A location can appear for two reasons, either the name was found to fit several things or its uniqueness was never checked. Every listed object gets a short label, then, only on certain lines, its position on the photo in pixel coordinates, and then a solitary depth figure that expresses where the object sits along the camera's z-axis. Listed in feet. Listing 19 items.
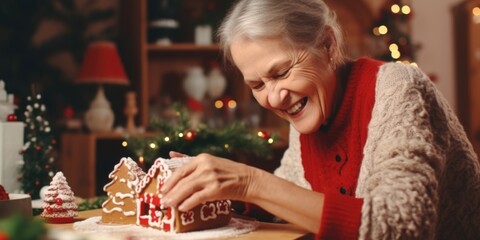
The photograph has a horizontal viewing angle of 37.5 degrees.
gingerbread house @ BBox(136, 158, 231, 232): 3.71
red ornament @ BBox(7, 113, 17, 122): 5.46
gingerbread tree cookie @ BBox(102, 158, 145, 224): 4.03
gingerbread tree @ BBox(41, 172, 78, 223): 4.12
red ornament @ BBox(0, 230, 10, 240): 1.78
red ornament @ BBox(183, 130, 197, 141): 6.73
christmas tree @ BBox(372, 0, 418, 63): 13.94
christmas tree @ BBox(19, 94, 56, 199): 5.60
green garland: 6.72
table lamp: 11.42
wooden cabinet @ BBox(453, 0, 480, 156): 14.99
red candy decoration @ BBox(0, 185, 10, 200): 3.78
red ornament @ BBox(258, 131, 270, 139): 7.04
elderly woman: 3.67
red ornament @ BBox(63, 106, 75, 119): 11.49
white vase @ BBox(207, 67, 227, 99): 12.66
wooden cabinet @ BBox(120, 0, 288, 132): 12.21
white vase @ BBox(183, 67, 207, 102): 12.51
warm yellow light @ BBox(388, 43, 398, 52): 13.76
